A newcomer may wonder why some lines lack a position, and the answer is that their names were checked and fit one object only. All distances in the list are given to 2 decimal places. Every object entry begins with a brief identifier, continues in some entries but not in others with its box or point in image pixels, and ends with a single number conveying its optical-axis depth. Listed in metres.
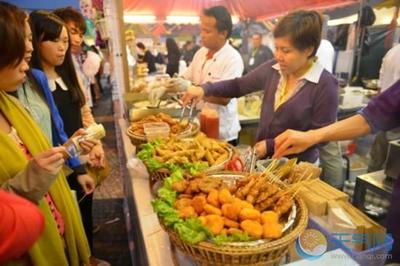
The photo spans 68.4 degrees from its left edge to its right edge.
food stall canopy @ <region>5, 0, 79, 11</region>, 6.15
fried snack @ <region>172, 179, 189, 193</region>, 1.11
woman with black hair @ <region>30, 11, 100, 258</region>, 1.95
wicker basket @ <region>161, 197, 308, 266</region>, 0.85
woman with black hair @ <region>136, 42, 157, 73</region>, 8.27
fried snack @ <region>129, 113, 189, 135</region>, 1.91
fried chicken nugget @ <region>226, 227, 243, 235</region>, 0.89
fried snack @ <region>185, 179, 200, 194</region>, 1.08
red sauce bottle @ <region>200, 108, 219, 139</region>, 2.07
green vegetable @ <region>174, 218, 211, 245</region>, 0.87
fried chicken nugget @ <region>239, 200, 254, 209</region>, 0.97
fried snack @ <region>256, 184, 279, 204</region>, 1.03
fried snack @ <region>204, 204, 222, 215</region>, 0.96
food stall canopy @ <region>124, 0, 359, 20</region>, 4.58
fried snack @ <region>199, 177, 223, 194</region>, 1.07
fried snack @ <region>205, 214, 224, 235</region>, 0.89
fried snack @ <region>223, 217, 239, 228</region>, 0.93
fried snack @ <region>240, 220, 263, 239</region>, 0.88
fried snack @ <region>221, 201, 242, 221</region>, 0.95
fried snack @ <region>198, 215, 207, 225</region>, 0.91
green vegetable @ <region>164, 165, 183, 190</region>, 1.15
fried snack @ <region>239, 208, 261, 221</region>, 0.93
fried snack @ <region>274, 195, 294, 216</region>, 1.00
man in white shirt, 2.55
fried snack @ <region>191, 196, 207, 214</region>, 0.99
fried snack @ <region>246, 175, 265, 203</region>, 1.03
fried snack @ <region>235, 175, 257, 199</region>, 1.06
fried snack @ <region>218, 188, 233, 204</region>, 1.01
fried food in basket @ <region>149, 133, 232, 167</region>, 1.40
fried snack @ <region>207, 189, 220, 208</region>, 1.01
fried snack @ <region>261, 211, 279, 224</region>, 0.93
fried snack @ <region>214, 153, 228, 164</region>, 1.44
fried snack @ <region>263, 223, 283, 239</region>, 0.88
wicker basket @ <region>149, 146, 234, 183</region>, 1.34
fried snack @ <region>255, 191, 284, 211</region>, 1.01
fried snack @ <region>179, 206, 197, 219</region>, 0.95
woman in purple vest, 1.68
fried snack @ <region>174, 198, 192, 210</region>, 1.01
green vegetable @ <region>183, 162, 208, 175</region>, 1.30
